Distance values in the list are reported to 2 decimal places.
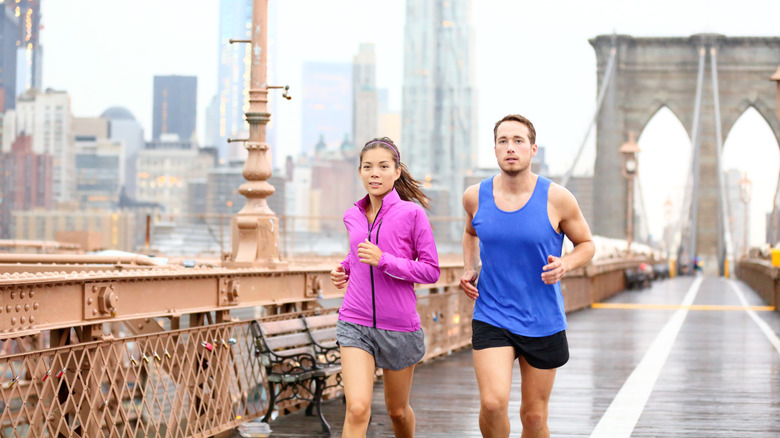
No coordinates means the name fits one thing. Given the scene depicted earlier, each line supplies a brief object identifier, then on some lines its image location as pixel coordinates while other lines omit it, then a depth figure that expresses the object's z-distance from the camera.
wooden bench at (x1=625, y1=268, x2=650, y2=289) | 41.62
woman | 5.45
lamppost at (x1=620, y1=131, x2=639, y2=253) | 40.69
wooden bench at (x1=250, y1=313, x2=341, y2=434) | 8.23
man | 5.29
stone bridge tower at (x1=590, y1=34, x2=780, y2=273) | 95.25
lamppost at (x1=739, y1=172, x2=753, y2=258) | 82.56
